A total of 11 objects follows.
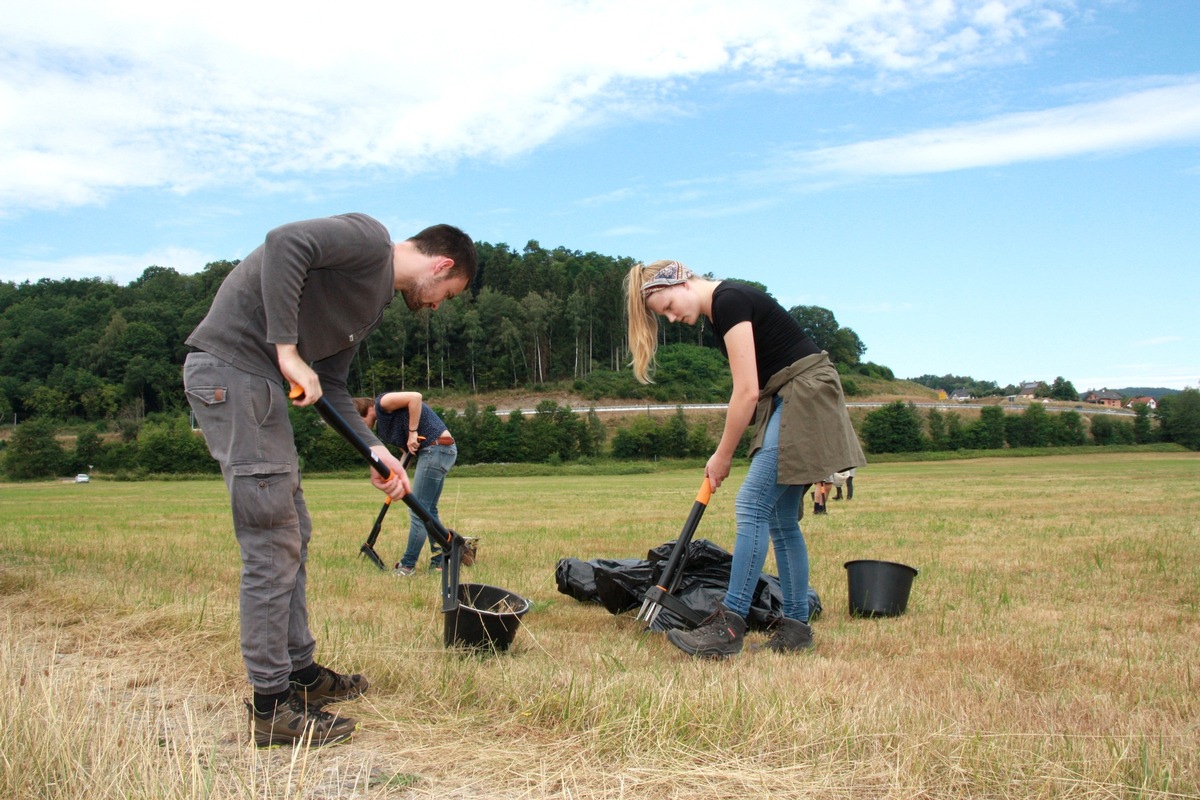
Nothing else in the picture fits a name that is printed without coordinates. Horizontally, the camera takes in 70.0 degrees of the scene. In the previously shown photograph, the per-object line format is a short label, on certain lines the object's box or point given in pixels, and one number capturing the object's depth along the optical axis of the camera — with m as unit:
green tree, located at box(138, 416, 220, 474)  61.28
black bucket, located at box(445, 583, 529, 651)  4.21
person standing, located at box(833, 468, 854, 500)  20.81
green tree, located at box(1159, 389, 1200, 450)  77.21
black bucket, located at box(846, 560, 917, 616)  5.57
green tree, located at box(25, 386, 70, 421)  96.25
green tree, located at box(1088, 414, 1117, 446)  78.93
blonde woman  4.50
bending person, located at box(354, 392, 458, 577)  7.84
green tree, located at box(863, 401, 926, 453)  70.19
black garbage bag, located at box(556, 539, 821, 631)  5.46
